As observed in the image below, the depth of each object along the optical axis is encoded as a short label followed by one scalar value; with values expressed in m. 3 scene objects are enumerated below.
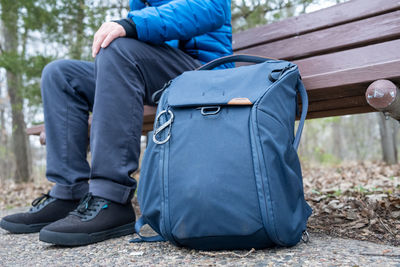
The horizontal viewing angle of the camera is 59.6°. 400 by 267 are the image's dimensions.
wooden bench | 1.41
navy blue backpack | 1.08
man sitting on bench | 1.44
